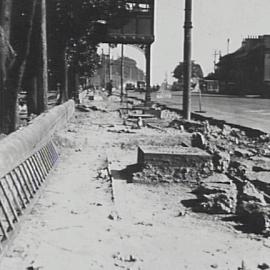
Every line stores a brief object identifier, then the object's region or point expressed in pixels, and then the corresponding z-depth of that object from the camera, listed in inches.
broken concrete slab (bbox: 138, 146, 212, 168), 382.6
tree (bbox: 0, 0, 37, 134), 481.7
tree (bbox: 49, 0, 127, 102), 1013.8
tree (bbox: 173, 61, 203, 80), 5878.4
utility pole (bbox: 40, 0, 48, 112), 611.8
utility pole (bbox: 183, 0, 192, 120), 775.7
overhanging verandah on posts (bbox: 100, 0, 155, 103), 1231.5
